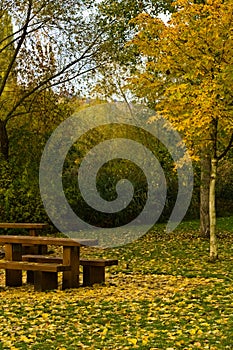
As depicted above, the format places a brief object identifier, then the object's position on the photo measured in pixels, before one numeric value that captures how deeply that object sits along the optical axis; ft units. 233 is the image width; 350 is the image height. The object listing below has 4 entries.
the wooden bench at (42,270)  31.99
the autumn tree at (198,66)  39.88
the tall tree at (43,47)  58.08
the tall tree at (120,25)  60.29
